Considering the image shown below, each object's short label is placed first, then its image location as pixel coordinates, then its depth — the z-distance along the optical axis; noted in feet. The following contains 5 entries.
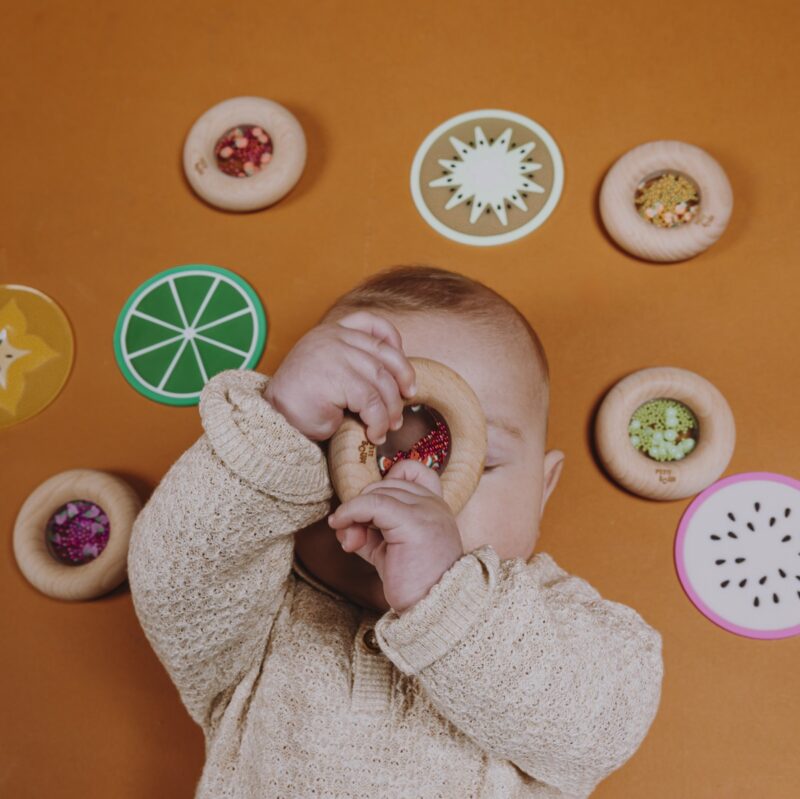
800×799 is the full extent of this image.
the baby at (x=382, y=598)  2.19
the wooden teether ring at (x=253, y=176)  3.84
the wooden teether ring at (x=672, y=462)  3.32
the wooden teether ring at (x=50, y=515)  3.50
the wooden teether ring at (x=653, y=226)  3.49
